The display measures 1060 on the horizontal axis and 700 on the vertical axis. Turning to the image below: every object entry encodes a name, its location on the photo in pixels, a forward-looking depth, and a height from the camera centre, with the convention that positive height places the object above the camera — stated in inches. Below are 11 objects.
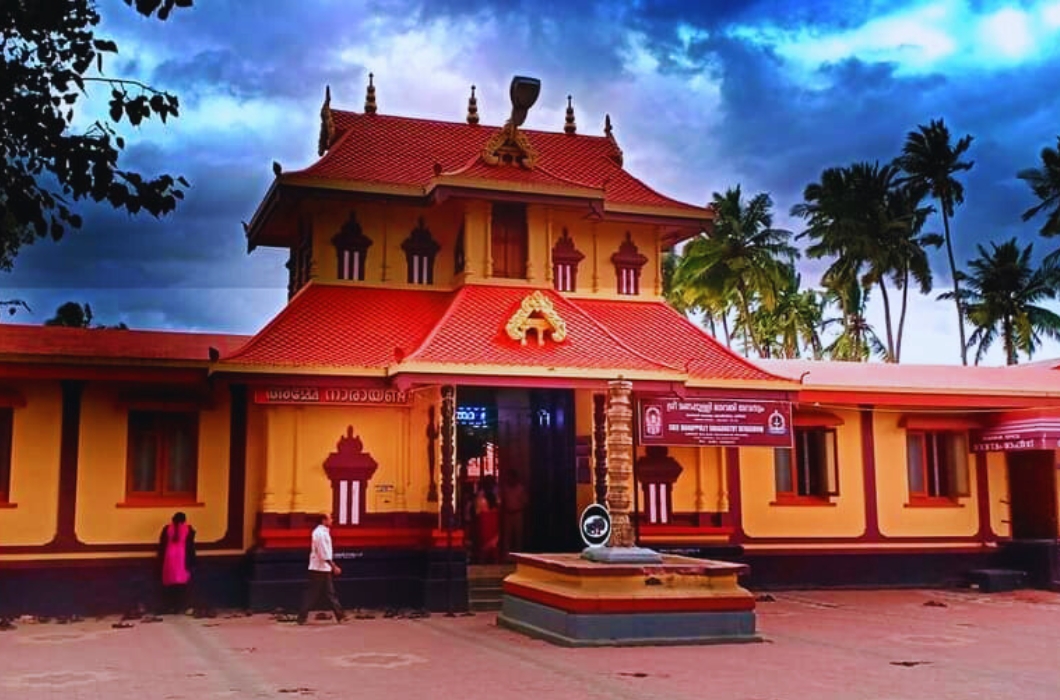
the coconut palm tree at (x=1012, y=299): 1670.8 +283.6
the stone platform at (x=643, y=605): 472.1 -45.6
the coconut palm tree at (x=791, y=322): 1989.4 +299.8
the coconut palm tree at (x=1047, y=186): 1569.9 +423.7
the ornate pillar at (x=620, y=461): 515.8 +16.1
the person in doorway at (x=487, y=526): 684.7 -17.3
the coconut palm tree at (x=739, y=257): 1689.2 +351.2
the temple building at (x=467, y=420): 609.0 +44.8
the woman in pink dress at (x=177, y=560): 596.4 -31.8
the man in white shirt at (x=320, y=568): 558.9 -34.0
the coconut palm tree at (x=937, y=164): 1642.5 +472.3
